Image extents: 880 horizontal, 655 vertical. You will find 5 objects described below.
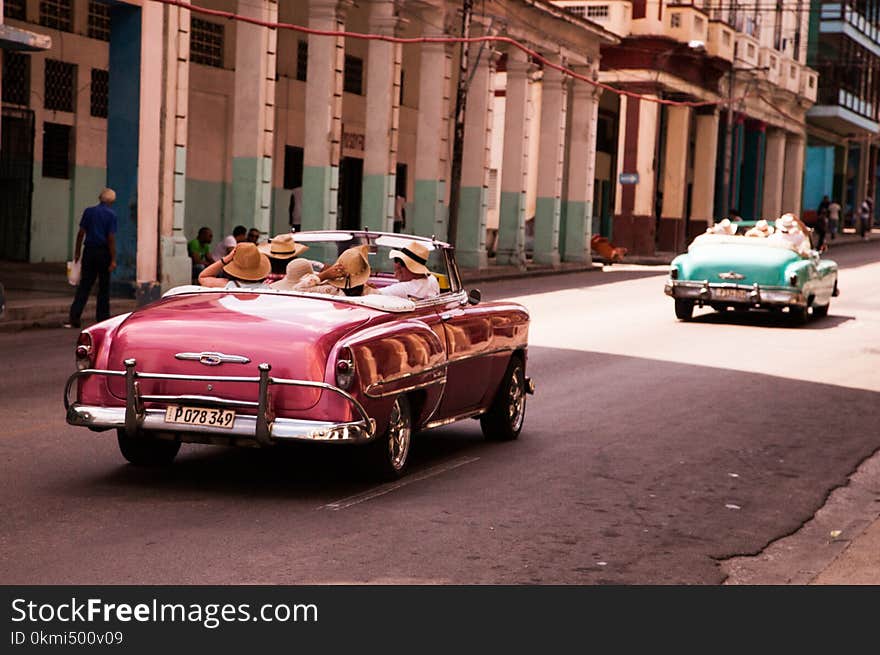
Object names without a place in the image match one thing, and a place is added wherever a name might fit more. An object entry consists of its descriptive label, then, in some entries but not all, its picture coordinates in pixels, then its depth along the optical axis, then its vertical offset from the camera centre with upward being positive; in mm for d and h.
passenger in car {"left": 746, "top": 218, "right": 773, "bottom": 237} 23578 -303
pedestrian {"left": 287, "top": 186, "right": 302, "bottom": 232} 31375 -335
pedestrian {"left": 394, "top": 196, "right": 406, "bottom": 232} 35625 -393
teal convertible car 22484 -987
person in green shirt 24422 -1043
